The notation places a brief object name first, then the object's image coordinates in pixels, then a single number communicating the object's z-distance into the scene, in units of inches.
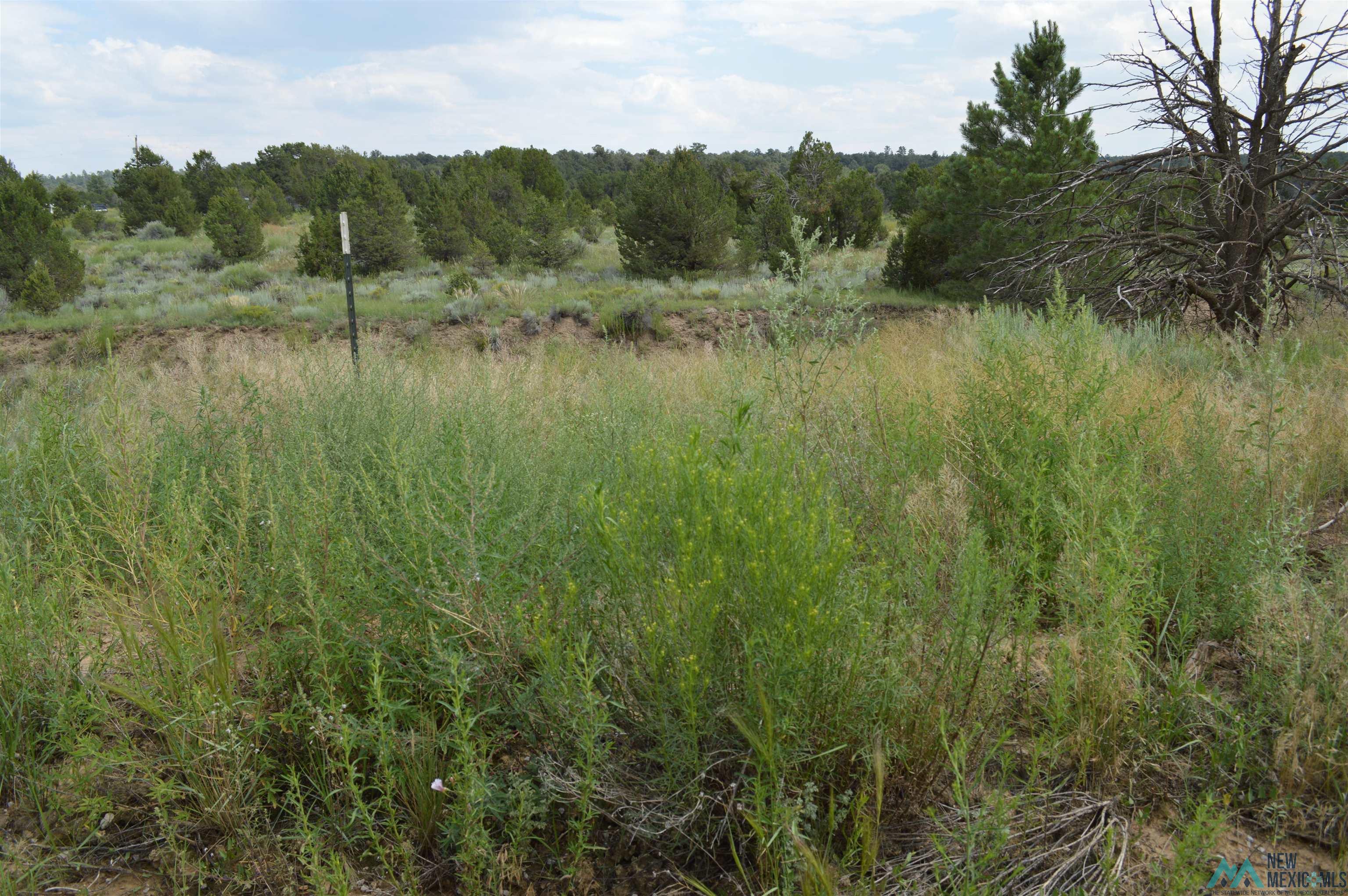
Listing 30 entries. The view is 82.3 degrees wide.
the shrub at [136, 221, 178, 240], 1103.0
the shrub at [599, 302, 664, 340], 547.2
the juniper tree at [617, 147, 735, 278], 732.7
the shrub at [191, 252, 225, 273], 906.1
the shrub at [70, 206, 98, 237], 1189.7
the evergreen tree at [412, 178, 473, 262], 869.2
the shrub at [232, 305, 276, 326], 572.7
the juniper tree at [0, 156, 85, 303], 677.9
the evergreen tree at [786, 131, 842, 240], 779.4
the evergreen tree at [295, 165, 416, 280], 787.4
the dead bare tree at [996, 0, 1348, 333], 256.2
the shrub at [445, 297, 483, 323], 572.1
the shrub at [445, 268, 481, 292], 661.9
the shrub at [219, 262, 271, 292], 773.3
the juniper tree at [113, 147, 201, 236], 1163.9
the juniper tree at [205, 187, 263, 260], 903.7
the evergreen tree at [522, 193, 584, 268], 857.5
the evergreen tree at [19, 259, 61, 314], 646.5
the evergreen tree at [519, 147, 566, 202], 1250.6
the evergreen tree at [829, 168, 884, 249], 804.6
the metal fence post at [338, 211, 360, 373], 321.4
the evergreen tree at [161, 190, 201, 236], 1111.0
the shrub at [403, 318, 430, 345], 525.7
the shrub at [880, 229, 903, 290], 672.4
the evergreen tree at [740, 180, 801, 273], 698.2
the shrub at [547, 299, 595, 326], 584.7
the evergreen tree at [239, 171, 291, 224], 1206.3
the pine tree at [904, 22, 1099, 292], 474.9
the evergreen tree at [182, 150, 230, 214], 1293.1
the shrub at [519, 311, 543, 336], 559.2
